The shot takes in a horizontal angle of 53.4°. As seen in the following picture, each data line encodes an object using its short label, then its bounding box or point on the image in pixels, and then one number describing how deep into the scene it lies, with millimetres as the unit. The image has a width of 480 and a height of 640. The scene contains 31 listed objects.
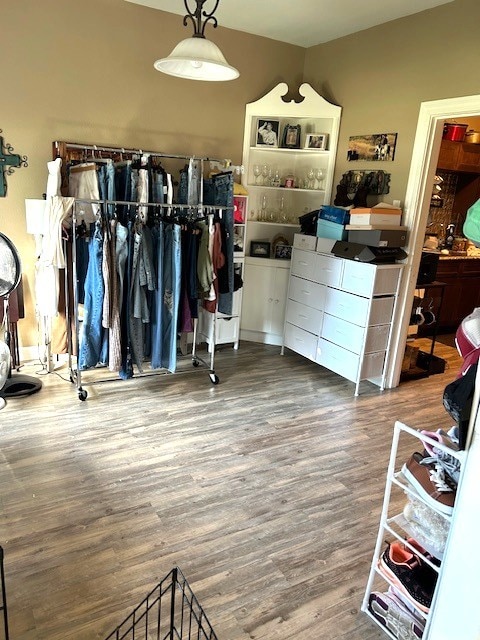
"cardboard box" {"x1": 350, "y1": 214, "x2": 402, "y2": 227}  3654
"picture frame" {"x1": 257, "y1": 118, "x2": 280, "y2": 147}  4594
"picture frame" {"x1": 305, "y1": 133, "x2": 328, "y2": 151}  4469
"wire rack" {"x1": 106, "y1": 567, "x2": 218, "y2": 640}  1733
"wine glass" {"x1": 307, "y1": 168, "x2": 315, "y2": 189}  4664
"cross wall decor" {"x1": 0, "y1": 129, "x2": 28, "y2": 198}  3574
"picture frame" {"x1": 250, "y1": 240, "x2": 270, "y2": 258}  4789
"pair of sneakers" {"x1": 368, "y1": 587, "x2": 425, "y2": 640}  1688
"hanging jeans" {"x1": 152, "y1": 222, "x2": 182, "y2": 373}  3428
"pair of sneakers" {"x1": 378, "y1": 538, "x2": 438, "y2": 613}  1649
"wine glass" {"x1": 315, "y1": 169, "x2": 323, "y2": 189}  4621
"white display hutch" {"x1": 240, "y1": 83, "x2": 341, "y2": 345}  4445
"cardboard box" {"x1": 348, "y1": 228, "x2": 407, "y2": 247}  3613
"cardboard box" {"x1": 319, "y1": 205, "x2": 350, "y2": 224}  3875
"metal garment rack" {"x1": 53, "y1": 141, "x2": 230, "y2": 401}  3365
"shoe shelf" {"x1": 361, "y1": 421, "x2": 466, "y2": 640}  1507
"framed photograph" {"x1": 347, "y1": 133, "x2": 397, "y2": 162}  3867
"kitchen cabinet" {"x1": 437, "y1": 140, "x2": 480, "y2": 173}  5457
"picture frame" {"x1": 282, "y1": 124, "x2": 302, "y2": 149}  4574
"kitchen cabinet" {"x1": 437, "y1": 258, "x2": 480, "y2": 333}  5513
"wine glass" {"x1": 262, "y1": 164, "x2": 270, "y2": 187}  4730
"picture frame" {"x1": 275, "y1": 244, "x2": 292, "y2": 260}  4738
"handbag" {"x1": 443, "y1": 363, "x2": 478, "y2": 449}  1396
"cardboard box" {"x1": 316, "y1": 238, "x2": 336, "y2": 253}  4029
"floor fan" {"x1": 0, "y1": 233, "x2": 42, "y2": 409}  2805
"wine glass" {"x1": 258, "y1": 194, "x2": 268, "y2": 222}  4848
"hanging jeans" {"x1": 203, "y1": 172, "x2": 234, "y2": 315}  3754
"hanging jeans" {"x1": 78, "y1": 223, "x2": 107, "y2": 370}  3248
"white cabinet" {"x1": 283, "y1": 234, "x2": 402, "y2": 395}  3717
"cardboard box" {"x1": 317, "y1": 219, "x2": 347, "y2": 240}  3896
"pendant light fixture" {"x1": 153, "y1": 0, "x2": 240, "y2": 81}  2184
